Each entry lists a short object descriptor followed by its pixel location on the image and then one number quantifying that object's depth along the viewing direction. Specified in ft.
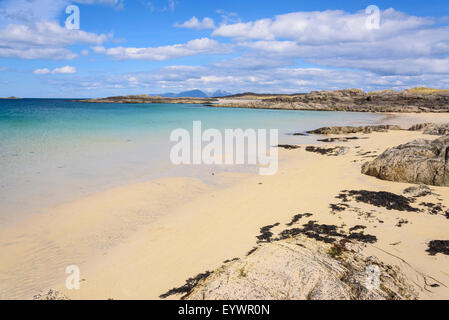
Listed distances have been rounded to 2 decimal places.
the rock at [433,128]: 69.44
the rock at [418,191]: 27.22
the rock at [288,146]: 64.14
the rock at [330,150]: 53.16
